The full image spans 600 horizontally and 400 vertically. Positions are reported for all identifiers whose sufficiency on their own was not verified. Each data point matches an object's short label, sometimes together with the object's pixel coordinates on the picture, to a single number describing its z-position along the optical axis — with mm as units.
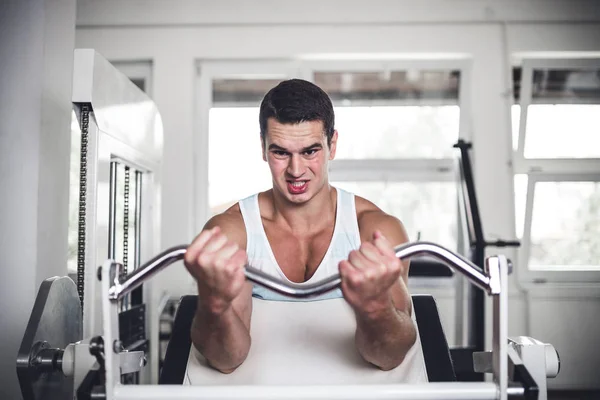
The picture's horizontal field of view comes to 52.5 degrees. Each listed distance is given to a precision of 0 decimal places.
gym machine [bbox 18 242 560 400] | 975
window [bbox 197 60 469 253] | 3869
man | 1163
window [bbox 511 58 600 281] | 3826
